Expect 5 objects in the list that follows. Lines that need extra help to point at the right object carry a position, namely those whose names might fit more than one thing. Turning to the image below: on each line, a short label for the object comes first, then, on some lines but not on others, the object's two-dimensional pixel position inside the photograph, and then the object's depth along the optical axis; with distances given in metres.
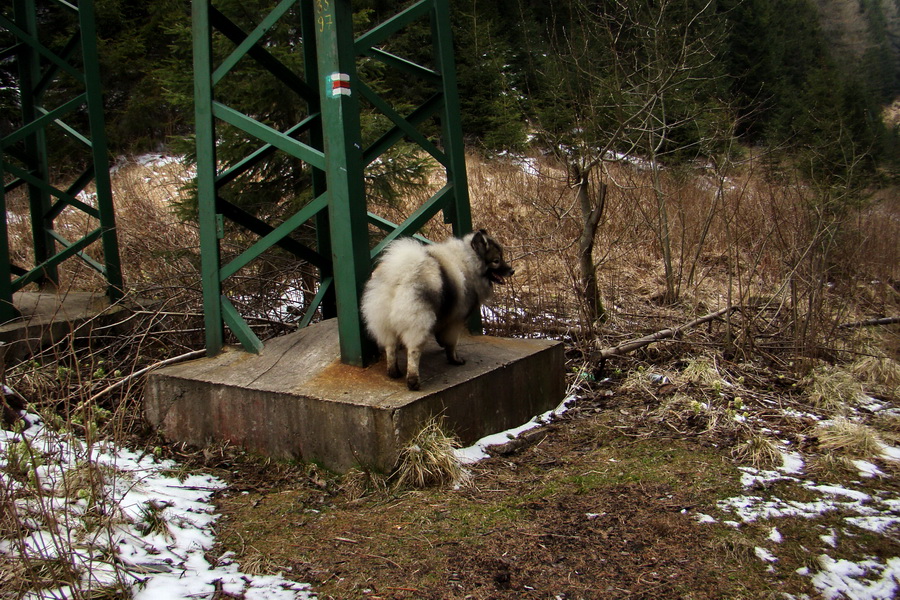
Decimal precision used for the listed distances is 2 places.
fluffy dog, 4.60
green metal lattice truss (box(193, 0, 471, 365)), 4.84
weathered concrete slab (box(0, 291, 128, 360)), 6.74
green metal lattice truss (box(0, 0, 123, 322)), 7.32
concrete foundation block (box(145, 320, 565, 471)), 4.46
